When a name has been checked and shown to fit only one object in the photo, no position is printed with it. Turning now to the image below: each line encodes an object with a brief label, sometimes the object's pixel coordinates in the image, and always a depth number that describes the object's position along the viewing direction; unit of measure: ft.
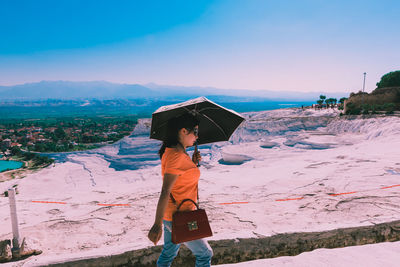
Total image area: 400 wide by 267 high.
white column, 10.01
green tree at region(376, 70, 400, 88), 117.98
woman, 6.02
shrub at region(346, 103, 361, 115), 69.10
